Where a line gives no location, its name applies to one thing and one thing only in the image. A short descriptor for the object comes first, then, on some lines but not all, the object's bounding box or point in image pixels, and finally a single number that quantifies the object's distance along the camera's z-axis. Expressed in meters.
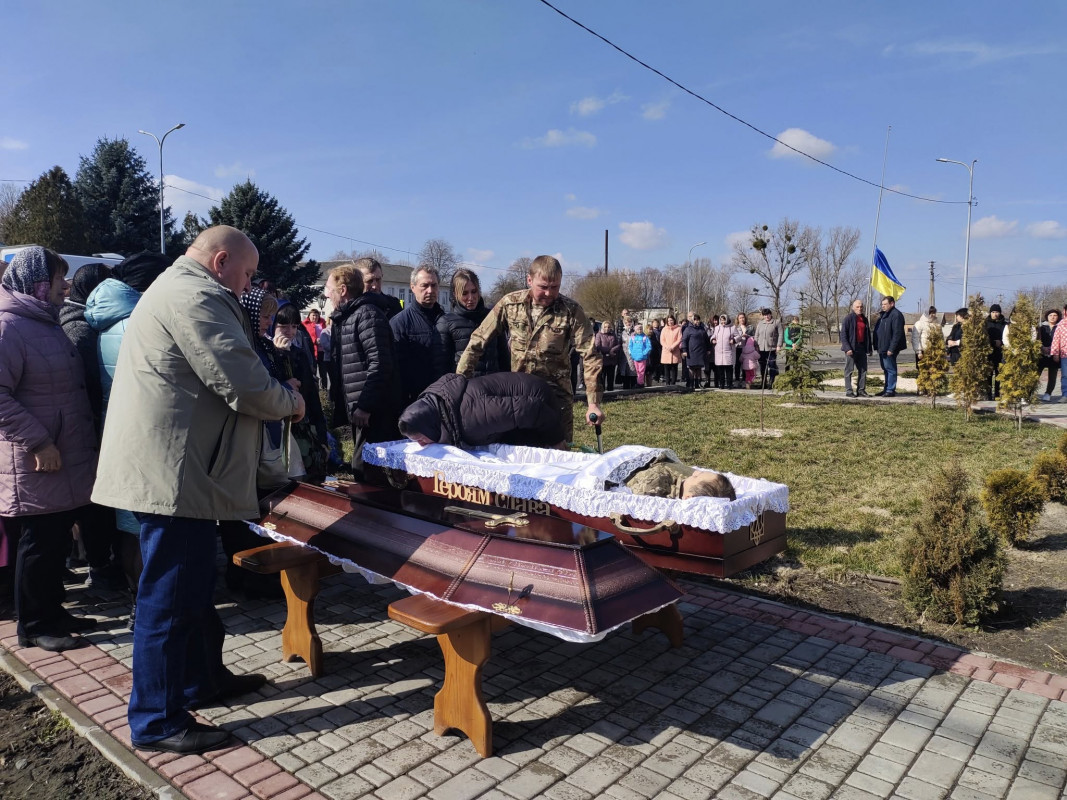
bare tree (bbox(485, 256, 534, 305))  57.43
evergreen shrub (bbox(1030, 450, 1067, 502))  5.68
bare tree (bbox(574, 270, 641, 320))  55.84
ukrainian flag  18.17
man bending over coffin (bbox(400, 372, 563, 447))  5.05
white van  16.17
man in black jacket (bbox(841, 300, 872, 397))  13.98
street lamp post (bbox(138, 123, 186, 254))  28.44
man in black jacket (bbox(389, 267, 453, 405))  5.75
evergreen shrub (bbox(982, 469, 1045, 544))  5.29
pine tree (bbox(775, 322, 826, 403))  12.52
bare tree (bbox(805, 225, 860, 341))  61.81
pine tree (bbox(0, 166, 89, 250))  30.84
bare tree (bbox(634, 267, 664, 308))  79.31
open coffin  3.57
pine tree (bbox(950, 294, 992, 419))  10.32
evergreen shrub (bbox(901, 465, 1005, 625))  4.07
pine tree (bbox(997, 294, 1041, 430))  9.94
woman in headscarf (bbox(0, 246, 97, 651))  3.75
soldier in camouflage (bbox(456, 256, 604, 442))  5.19
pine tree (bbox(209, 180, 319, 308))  34.91
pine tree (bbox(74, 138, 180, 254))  33.56
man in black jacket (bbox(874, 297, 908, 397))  13.96
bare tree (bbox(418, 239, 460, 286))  65.69
